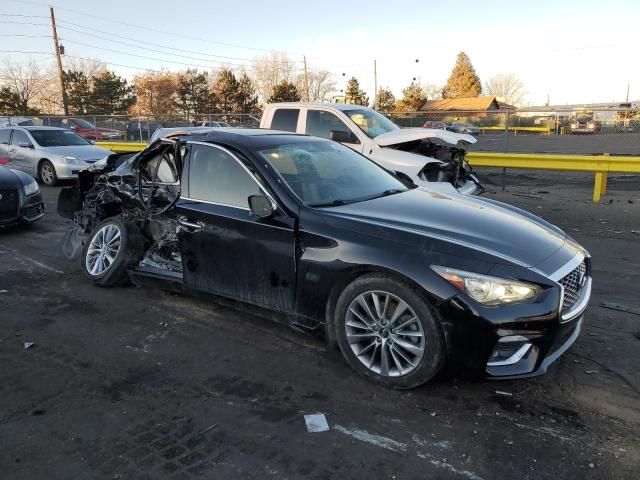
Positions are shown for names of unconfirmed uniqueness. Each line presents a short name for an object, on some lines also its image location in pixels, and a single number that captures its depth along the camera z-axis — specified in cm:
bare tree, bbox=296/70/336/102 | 8419
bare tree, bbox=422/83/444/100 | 10376
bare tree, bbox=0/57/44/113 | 6581
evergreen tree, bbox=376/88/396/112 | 6848
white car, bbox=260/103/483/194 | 870
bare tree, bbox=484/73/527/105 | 10569
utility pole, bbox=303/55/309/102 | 7038
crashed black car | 313
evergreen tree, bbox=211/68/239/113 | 6174
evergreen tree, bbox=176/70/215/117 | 6575
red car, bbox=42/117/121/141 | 2534
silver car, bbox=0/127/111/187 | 1323
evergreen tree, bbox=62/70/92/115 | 5831
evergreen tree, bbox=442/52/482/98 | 8419
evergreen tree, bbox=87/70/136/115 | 5844
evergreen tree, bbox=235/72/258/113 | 6081
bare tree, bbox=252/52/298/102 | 8154
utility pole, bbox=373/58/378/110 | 7431
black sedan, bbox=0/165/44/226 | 784
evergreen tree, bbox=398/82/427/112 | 6631
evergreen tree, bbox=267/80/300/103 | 5606
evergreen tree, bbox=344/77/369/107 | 6794
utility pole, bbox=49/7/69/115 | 4072
